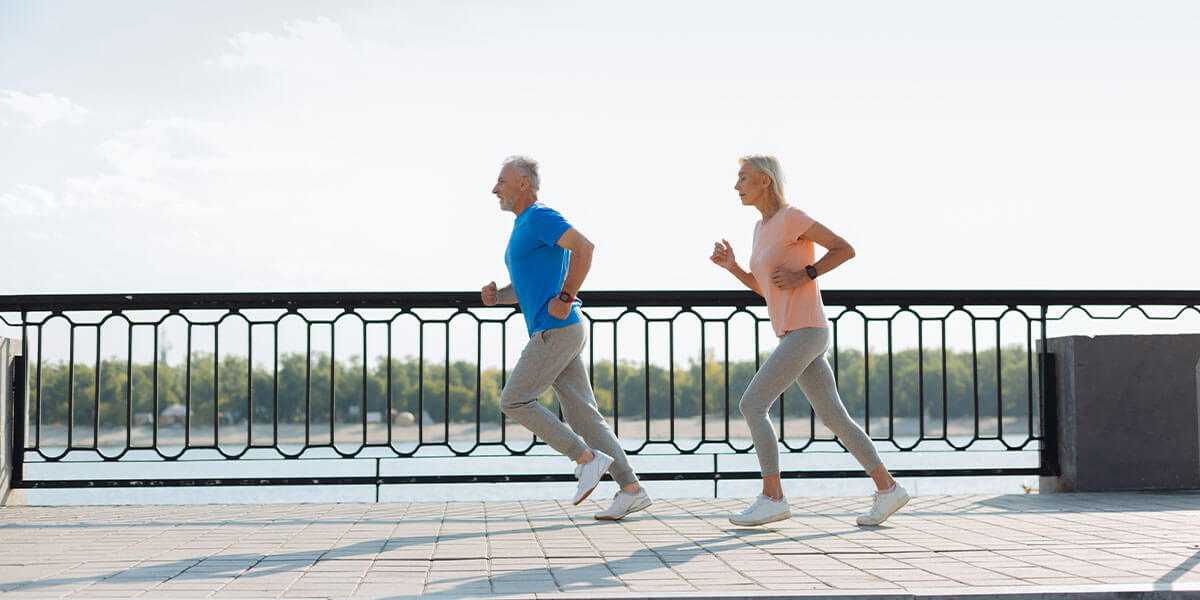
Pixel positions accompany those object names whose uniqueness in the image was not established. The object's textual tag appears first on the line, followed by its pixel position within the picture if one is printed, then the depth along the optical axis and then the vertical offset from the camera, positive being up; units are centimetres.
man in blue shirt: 527 -4
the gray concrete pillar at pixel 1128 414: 702 -58
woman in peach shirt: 522 -2
